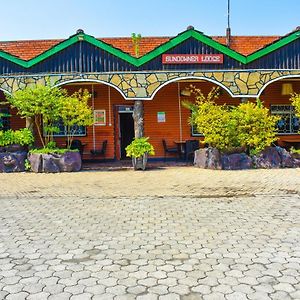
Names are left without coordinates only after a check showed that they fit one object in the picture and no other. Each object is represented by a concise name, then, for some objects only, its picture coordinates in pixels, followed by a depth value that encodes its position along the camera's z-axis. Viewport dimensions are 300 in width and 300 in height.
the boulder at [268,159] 12.71
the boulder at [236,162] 12.54
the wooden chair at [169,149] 15.97
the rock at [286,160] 12.87
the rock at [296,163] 12.96
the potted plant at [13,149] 12.80
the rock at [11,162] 12.79
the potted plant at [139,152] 12.89
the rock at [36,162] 12.55
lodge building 13.34
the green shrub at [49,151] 12.71
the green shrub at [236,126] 12.34
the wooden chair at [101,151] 15.70
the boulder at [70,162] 12.67
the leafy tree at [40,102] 12.35
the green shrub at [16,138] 12.81
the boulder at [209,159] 12.66
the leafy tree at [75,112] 12.44
